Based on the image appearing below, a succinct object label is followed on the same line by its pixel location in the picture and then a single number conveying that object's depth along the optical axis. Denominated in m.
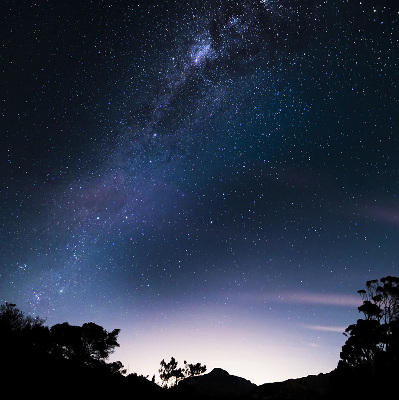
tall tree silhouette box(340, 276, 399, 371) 30.95
